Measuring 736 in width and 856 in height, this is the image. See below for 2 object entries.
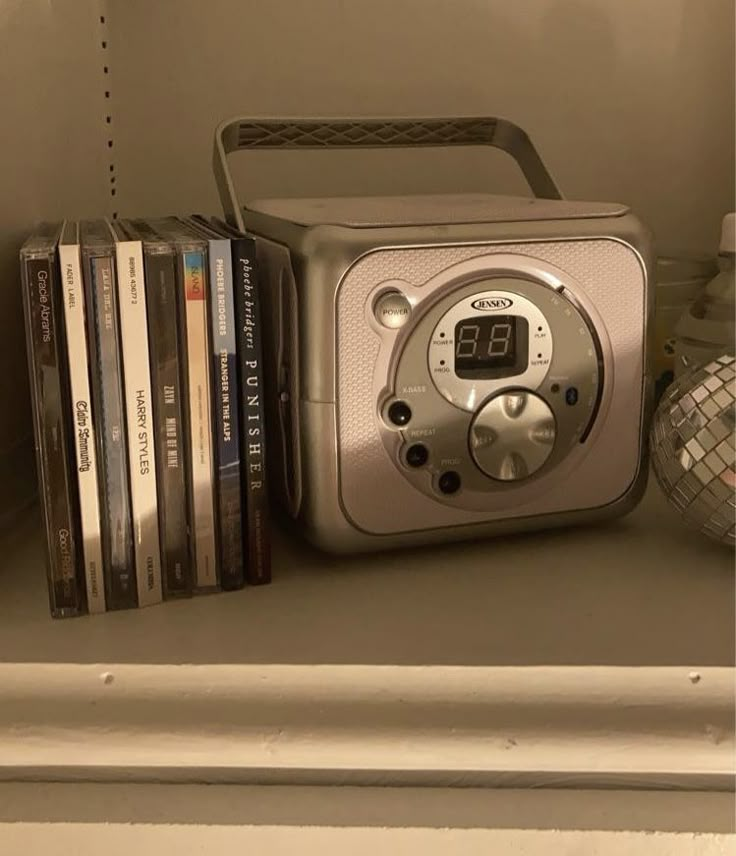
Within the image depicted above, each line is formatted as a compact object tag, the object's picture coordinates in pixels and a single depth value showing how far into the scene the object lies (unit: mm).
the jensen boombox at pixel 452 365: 490
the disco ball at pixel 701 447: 504
